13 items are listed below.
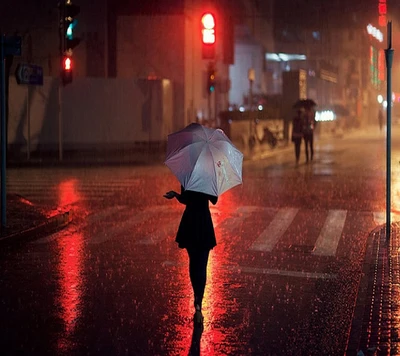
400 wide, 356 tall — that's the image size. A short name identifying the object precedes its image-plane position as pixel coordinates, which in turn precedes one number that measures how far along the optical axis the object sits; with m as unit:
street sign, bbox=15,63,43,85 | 22.18
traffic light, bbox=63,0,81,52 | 24.66
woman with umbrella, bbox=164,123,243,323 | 7.17
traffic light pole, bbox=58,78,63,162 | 29.16
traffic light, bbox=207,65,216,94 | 34.75
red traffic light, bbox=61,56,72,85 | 28.00
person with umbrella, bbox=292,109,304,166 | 29.33
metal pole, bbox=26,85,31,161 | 29.06
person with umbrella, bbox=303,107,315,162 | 29.95
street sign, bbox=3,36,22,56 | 12.68
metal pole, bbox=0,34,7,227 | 12.66
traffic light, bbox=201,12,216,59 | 36.41
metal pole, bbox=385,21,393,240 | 11.48
